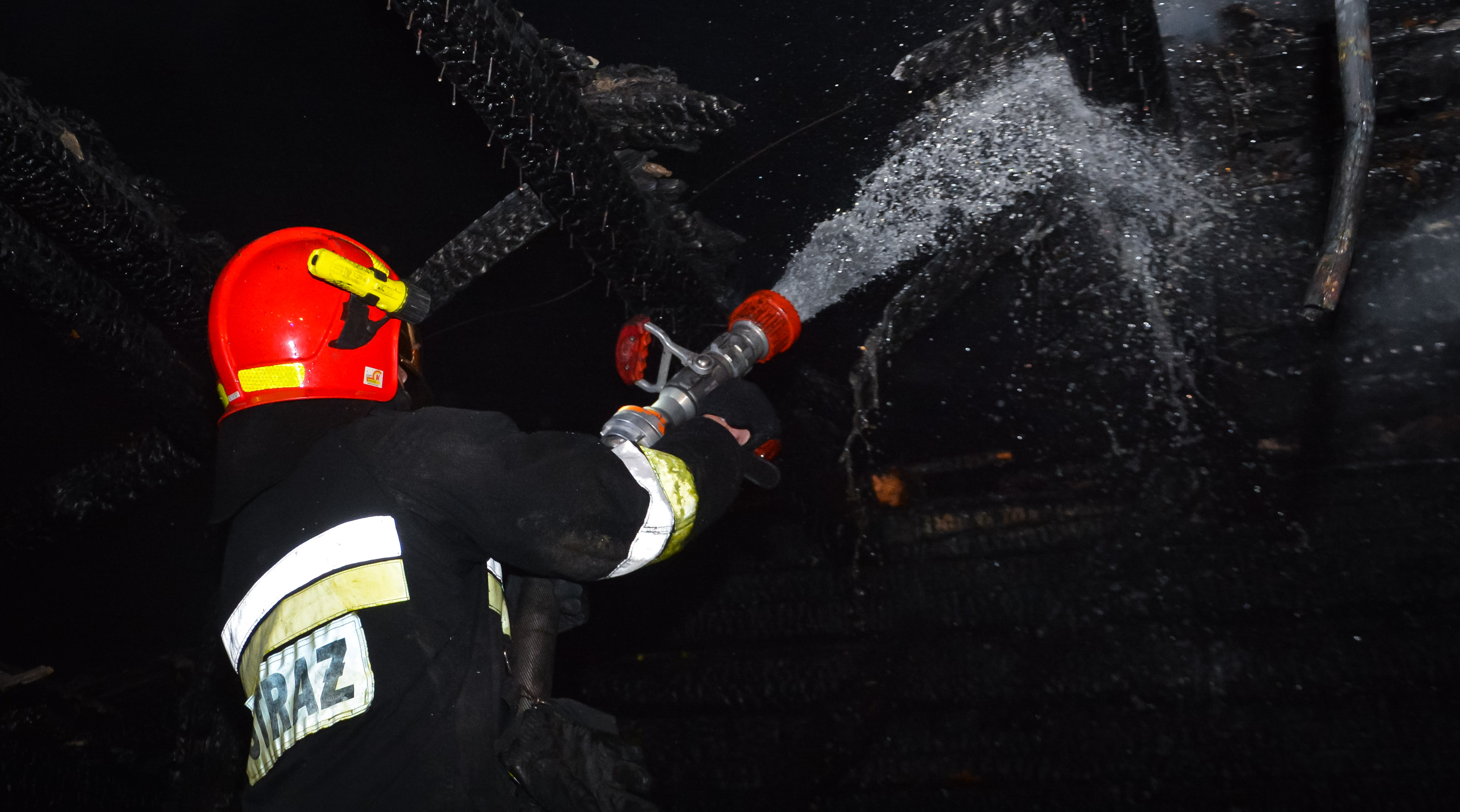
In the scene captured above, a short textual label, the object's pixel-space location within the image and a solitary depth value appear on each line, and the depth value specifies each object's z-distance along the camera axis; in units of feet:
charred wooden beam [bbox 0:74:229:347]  6.27
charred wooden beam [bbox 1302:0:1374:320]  4.68
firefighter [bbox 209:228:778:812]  4.69
